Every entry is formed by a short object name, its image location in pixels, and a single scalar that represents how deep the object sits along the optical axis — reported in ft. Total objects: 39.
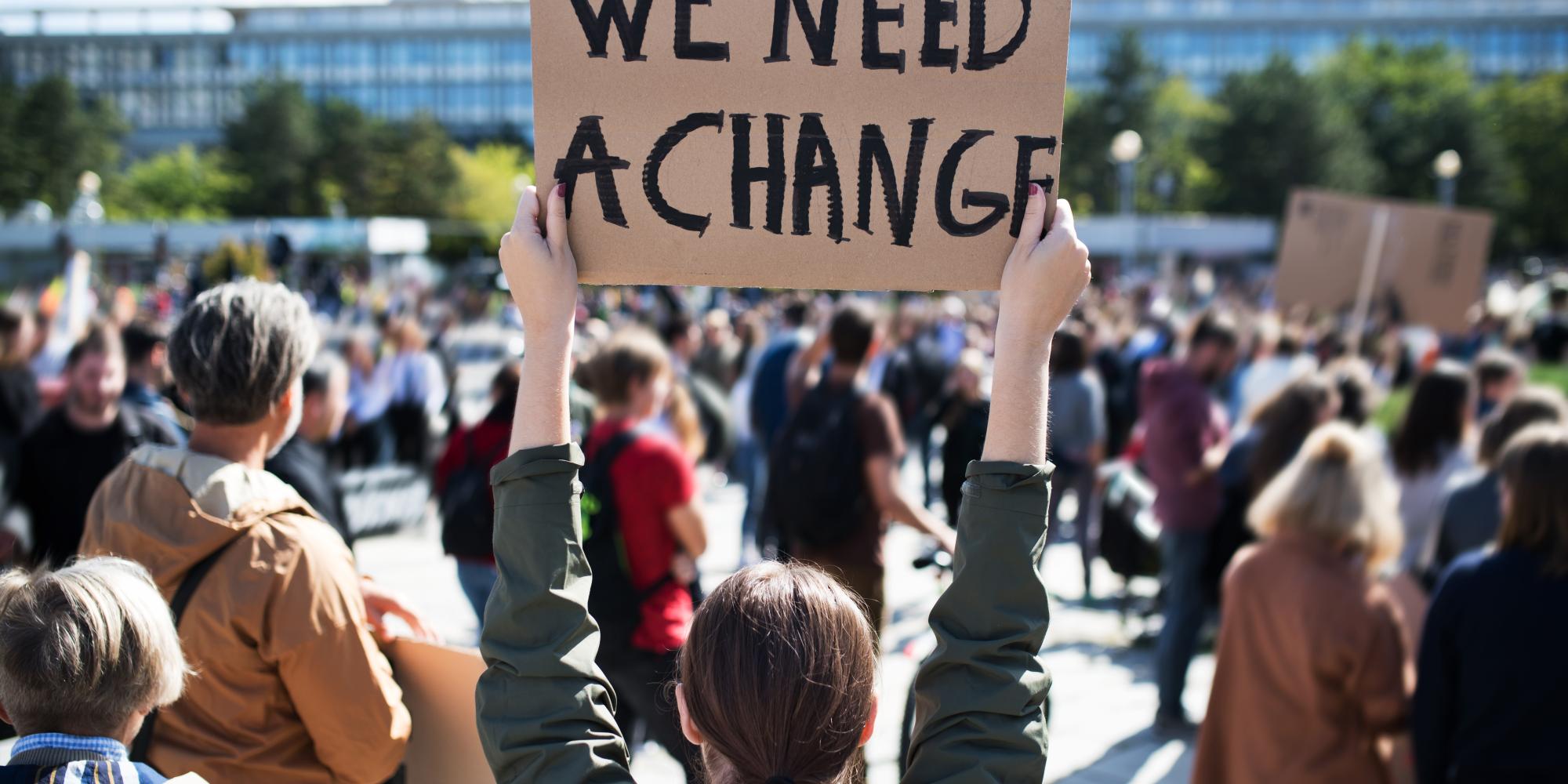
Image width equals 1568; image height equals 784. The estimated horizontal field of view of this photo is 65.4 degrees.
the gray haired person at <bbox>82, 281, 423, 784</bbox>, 6.59
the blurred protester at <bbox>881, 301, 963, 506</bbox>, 34.01
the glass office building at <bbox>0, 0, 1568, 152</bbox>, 324.39
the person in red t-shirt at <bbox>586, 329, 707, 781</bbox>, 11.86
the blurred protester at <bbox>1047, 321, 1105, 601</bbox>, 25.07
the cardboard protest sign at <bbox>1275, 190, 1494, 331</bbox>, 31.83
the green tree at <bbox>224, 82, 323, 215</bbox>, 240.12
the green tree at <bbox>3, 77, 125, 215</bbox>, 207.62
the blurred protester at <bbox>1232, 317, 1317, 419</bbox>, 26.76
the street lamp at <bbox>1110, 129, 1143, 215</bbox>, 77.92
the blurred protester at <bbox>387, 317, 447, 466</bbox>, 33.35
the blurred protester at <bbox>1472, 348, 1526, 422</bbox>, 19.19
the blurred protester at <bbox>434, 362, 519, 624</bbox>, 14.62
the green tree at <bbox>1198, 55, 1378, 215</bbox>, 189.88
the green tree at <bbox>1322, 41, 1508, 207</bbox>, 196.24
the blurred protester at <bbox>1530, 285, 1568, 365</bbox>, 39.75
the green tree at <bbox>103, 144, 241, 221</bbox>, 248.52
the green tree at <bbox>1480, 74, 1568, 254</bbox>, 201.05
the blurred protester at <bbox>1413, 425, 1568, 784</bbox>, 8.82
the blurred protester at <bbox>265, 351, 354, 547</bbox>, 11.30
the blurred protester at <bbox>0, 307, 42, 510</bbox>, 18.72
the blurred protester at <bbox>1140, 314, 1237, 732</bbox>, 18.03
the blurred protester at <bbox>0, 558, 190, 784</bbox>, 5.39
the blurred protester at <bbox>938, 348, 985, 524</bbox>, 23.13
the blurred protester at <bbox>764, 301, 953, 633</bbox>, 14.55
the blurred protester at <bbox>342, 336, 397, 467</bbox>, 32.30
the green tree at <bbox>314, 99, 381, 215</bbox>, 235.40
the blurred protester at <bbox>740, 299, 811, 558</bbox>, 27.40
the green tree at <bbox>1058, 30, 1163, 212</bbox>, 223.30
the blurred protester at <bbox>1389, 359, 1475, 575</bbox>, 15.24
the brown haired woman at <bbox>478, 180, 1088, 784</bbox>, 4.39
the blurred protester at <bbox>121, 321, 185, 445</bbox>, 15.90
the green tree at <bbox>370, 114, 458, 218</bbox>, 236.02
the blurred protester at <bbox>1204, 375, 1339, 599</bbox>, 16.02
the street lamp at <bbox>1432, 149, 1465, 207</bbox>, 86.22
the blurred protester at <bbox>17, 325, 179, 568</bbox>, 13.23
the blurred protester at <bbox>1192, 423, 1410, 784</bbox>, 10.41
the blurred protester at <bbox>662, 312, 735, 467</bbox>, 31.12
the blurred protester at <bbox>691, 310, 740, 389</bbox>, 37.78
